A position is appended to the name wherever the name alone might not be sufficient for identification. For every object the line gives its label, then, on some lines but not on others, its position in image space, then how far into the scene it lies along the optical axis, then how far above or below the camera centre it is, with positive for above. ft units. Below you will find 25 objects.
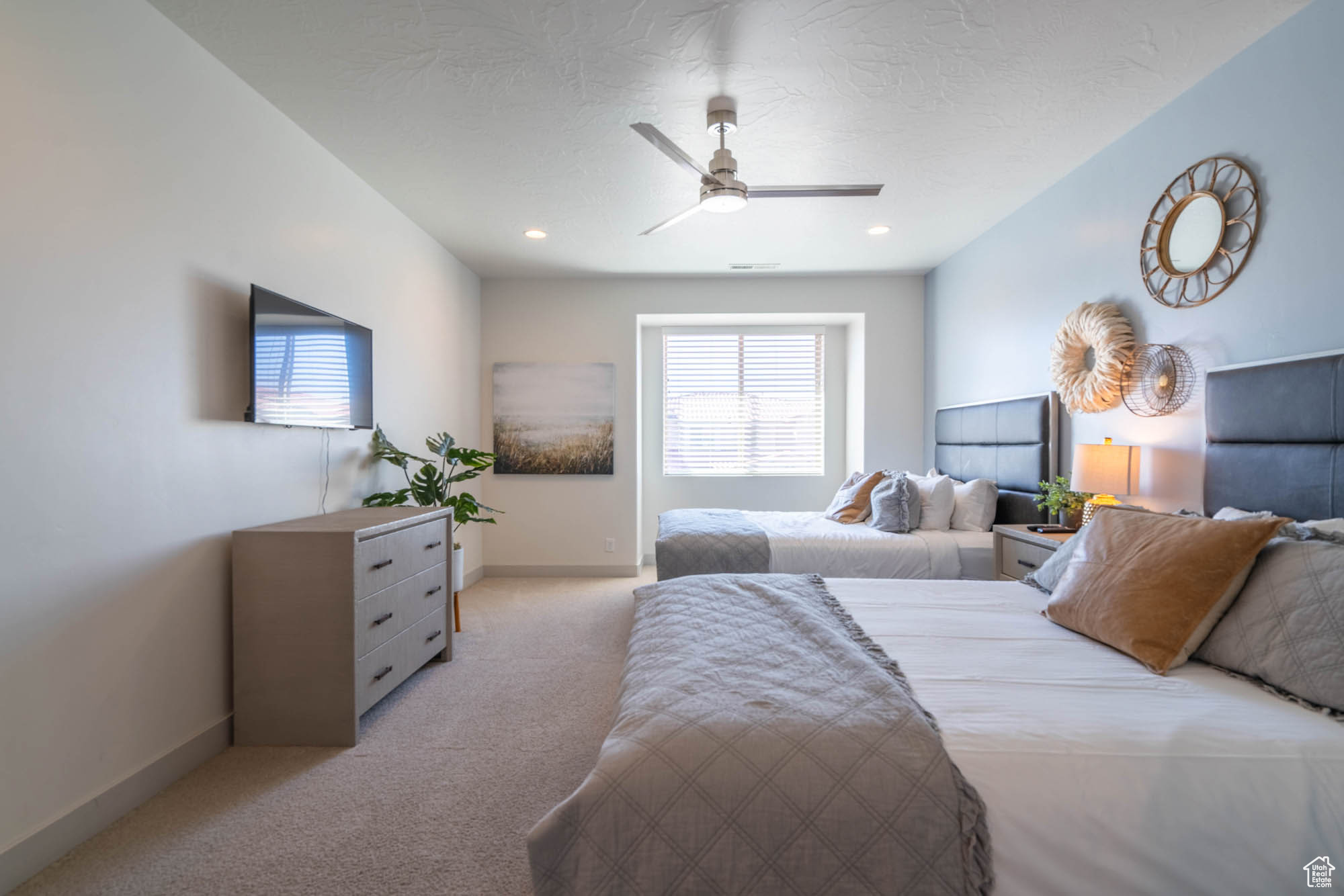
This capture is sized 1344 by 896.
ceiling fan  8.52 +3.79
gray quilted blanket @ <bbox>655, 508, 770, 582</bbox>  11.55 -2.01
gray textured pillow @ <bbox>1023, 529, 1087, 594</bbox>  7.21 -1.48
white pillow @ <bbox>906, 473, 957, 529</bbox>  12.55 -1.21
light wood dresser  7.59 -2.33
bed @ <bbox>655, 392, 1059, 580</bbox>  11.31 -1.83
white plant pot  11.65 -2.35
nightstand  9.17 -1.69
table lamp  8.70 -0.38
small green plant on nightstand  9.84 -0.89
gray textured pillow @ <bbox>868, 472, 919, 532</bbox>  12.33 -1.26
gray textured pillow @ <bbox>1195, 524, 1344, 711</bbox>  4.39 -1.38
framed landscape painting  17.39 +0.85
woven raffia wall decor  9.39 +1.47
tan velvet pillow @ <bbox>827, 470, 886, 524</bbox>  13.43 -1.26
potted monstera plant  11.46 -0.68
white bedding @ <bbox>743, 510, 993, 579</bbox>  11.27 -2.03
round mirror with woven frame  7.49 +2.82
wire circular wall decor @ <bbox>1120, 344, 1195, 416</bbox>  8.43 +0.94
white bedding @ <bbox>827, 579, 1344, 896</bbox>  3.59 -2.08
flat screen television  7.93 +1.18
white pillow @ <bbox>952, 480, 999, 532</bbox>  12.38 -1.26
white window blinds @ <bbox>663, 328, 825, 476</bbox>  19.86 +1.36
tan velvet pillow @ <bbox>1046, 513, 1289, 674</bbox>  5.14 -1.24
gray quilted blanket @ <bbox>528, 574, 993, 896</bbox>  3.61 -2.21
